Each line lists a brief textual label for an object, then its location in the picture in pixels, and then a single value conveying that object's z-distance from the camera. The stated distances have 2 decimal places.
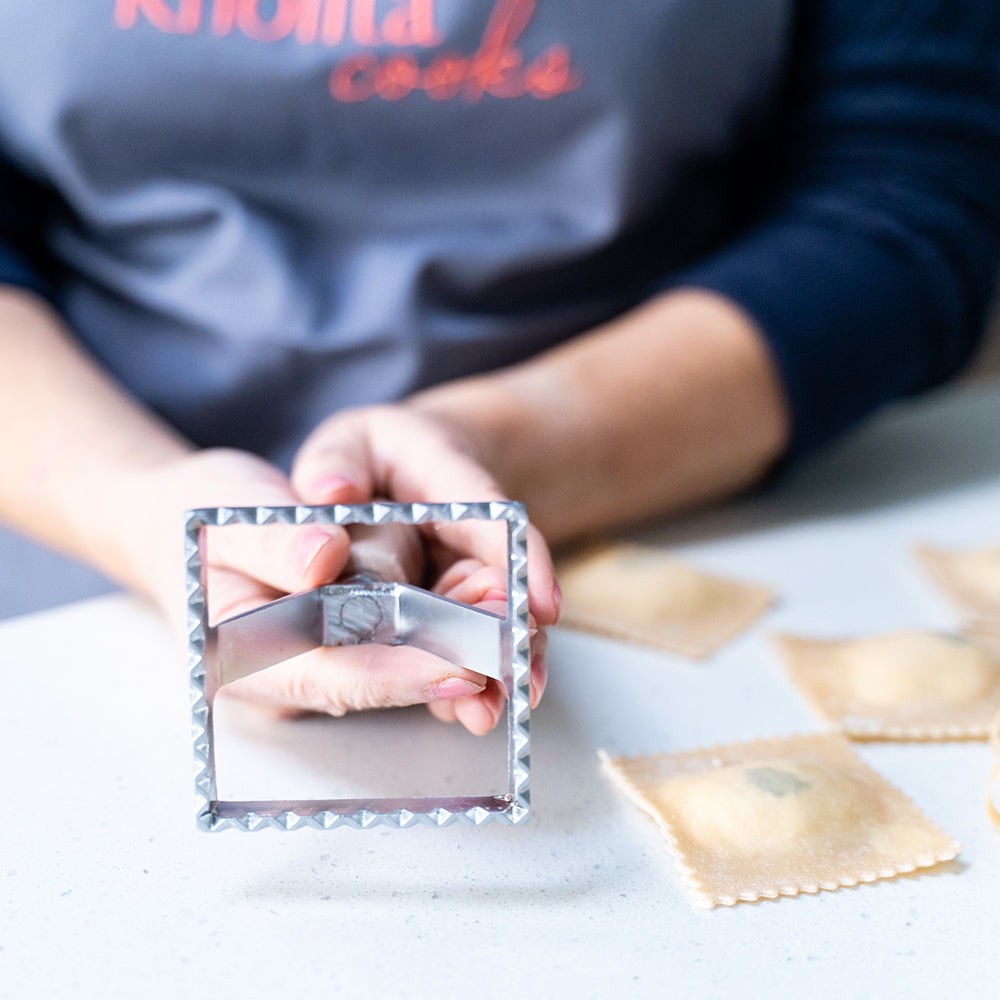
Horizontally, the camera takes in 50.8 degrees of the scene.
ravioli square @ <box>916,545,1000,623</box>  0.64
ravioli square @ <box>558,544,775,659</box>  0.60
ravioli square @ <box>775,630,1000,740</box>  0.51
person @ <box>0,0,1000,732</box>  0.71
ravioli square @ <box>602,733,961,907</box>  0.41
